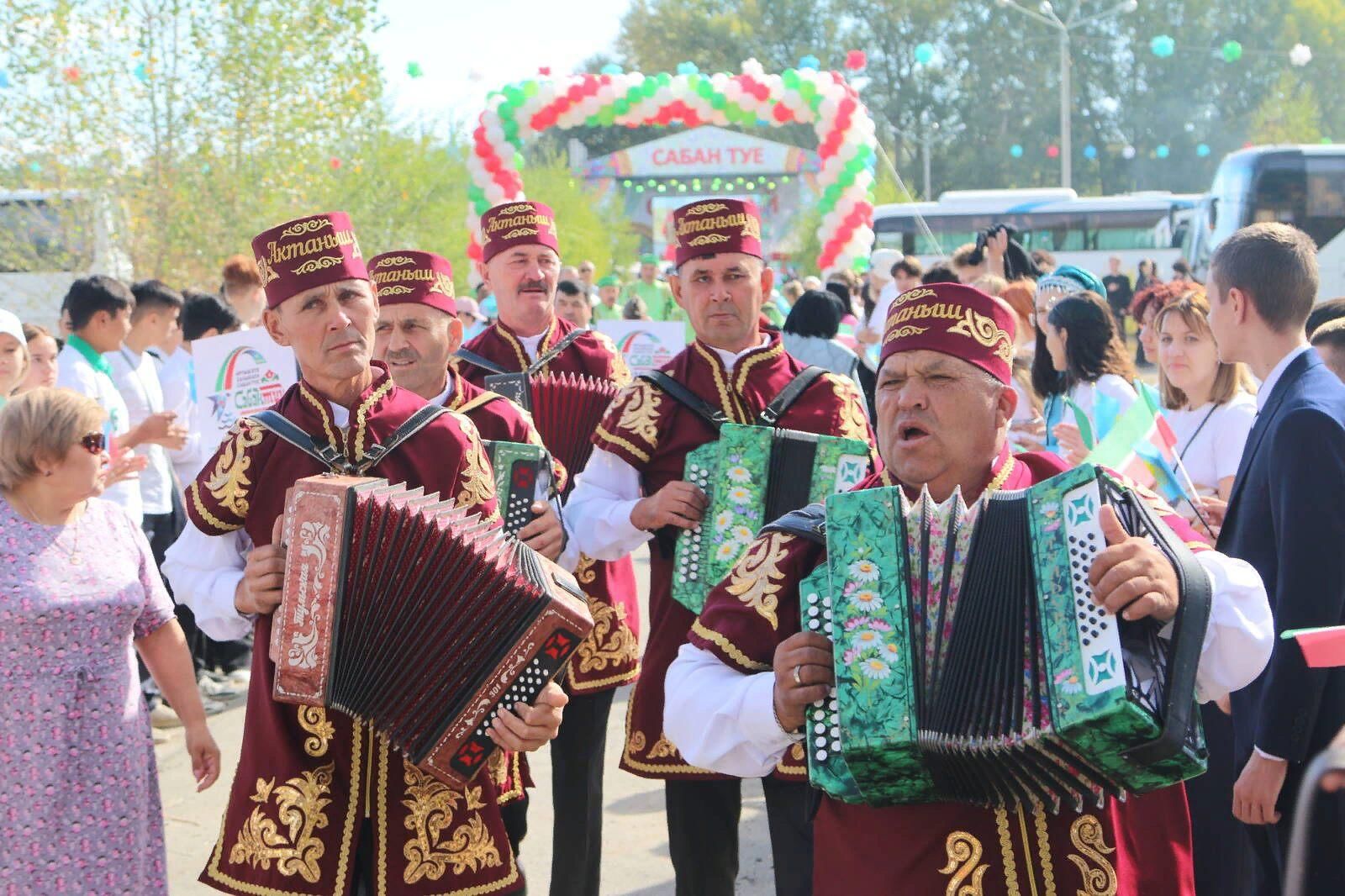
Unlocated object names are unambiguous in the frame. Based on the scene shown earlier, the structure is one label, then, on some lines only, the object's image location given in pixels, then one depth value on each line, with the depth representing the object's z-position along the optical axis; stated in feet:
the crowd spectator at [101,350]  22.58
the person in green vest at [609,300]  52.85
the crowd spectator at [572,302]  34.32
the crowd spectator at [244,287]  28.81
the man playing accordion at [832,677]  8.27
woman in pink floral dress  12.42
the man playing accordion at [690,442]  14.34
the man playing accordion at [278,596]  11.03
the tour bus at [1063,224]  111.96
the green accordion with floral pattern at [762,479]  13.56
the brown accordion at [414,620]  10.21
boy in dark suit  11.33
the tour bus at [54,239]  48.98
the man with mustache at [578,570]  15.61
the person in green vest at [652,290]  54.81
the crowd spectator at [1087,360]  17.52
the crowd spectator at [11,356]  19.26
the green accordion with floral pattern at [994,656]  7.41
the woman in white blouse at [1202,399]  15.30
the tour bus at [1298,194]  80.38
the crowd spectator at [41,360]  21.75
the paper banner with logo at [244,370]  19.65
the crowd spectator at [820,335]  26.00
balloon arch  78.64
